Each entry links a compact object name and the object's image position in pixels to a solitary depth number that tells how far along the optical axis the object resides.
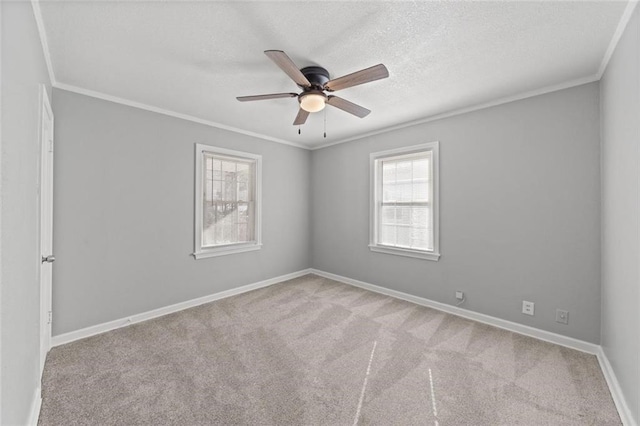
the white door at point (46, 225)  2.12
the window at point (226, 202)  3.61
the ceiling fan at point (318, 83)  1.78
